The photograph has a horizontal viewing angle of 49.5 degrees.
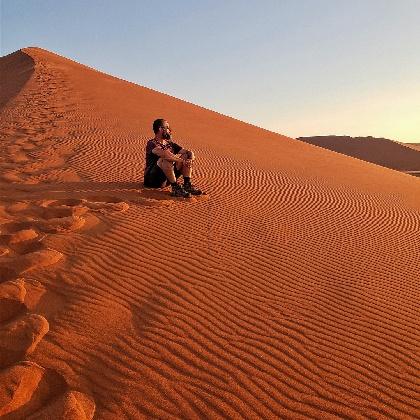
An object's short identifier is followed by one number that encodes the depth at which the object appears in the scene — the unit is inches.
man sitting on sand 282.0
